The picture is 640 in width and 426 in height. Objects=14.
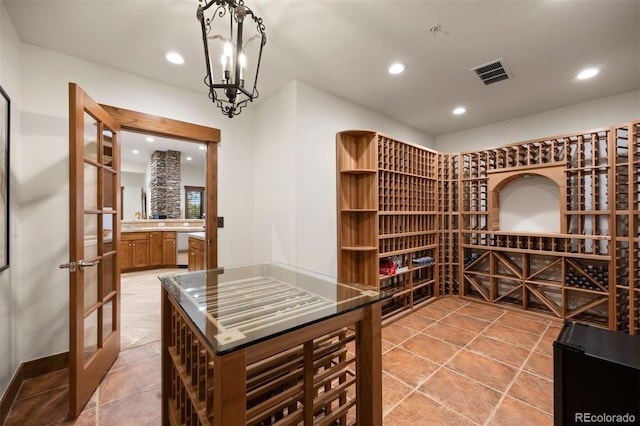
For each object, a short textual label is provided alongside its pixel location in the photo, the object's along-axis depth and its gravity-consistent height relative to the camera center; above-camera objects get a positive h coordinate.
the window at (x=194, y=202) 8.87 +0.38
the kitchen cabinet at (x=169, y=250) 6.07 -0.86
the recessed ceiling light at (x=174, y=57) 2.27 +1.37
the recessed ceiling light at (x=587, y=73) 2.59 +1.41
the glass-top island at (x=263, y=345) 0.89 -0.54
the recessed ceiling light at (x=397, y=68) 2.50 +1.41
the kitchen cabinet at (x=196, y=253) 4.36 -0.71
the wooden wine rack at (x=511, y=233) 2.89 -0.17
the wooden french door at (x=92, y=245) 1.69 -0.25
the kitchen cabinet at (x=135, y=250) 5.60 -0.81
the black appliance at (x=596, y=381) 1.14 -0.77
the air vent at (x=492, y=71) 2.49 +1.41
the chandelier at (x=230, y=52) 1.26 +1.29
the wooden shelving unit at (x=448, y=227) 4.17 -0.22
